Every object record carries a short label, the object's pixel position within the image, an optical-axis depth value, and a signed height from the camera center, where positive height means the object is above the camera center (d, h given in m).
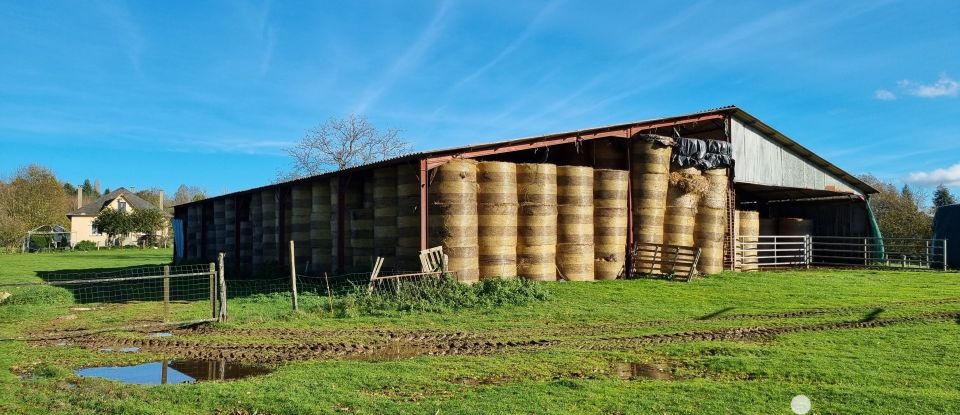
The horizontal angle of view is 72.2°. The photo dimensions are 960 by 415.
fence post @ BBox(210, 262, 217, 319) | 13.15 -1.25
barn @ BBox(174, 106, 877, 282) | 17.75 +0.82
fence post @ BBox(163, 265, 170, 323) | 12.70 -1.26
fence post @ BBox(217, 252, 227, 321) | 13.32 -1.46
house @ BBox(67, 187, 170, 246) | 79.62 +2.00
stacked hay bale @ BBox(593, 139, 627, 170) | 22.38 +2.54
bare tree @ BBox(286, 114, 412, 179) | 51.84 +6.11
